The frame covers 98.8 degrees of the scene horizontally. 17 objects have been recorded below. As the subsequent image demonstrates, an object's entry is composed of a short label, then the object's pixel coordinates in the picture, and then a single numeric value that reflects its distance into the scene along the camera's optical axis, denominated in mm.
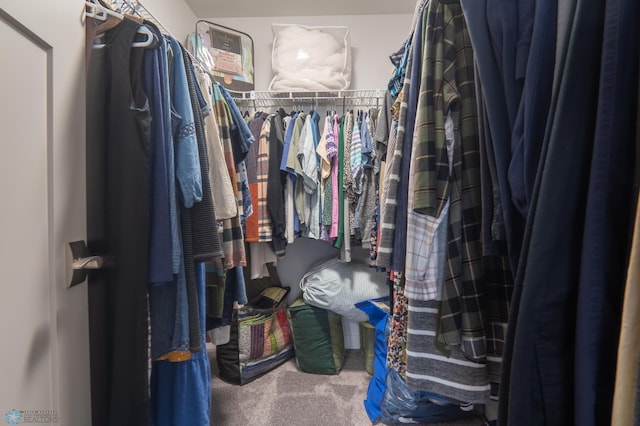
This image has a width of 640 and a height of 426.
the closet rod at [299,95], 1866
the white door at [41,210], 565
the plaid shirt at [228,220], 1022
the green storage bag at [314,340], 1789
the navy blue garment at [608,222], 339
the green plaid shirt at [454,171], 648
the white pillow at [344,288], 1797
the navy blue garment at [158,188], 709
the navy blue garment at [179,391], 911
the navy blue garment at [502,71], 532
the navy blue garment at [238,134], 1194
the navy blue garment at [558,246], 368
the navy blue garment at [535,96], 457
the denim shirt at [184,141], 752
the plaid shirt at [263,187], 1670
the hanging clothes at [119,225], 697
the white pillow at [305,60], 1800
